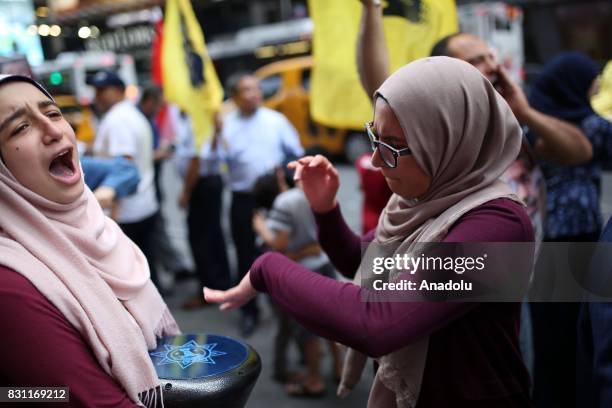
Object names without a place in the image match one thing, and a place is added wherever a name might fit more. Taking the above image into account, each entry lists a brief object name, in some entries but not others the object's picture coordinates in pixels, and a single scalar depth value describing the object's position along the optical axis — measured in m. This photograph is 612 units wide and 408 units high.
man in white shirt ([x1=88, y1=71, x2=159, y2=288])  4.46
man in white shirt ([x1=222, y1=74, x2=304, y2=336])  4.91
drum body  1.44
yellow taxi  11.40
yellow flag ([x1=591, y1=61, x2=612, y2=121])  5.00
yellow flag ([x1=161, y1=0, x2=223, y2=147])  4.85
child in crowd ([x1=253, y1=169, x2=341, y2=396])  3.71
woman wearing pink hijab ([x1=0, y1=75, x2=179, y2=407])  1.27
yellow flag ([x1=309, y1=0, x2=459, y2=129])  3.02
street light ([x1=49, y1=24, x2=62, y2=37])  14.03
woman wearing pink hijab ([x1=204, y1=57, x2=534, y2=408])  1.36
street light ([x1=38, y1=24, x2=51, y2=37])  11.88
